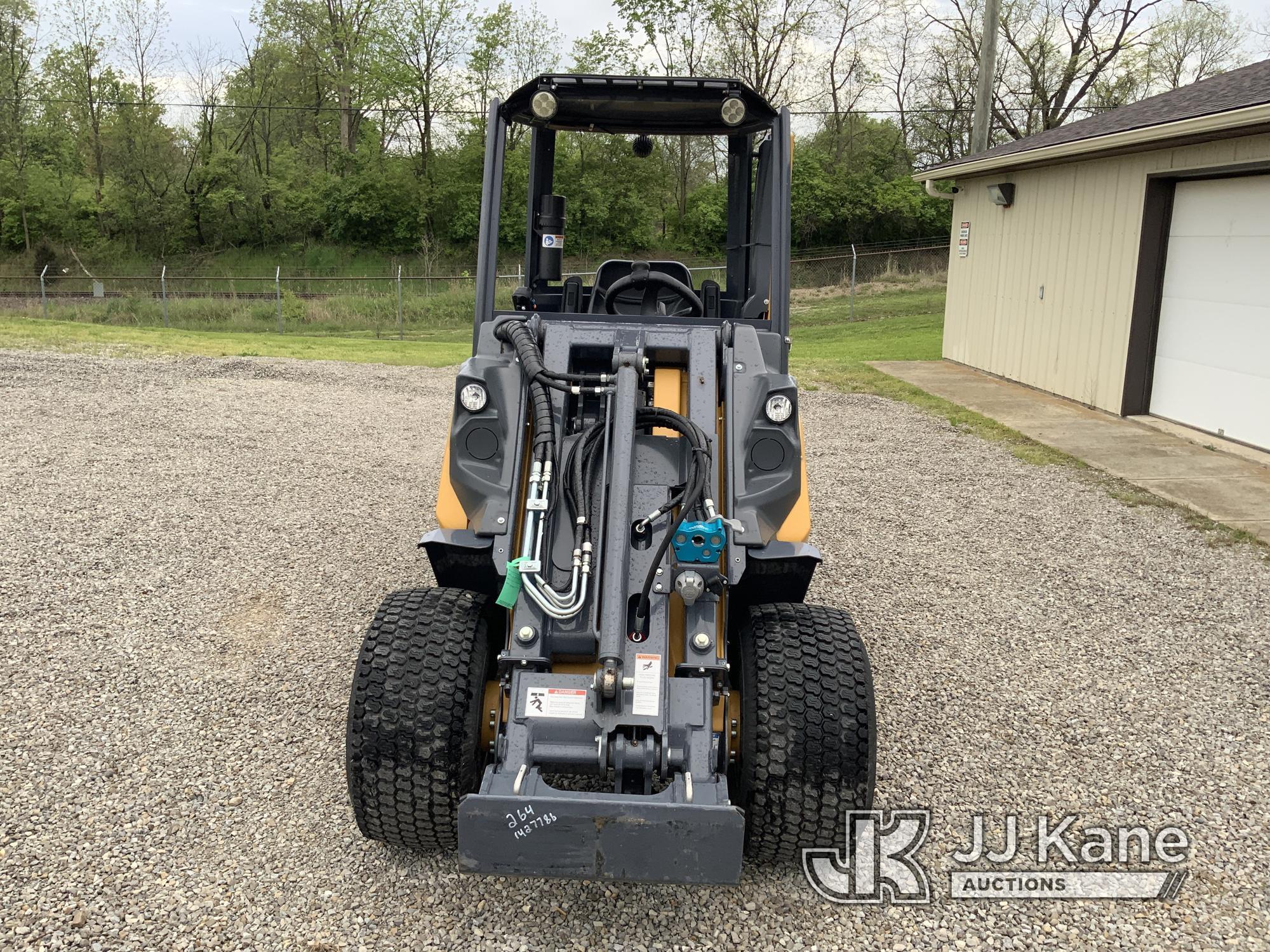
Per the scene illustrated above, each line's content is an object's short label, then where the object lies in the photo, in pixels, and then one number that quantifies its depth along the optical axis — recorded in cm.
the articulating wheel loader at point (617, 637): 264
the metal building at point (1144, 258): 862
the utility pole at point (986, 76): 1625
